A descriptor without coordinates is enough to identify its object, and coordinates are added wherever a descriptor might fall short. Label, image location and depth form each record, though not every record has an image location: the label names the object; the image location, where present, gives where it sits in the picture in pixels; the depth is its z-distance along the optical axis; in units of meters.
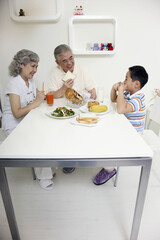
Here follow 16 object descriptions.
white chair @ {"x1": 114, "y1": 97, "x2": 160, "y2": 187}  1.54
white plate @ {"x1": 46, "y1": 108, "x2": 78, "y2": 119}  1.25
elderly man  1.76
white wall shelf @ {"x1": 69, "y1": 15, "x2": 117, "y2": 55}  2.19
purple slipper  1.60
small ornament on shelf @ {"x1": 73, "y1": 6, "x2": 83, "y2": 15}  2.09
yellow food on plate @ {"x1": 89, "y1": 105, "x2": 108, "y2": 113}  1.34
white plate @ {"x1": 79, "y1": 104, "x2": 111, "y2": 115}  1.39
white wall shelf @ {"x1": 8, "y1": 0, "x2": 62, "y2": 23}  2.06
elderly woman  1.44
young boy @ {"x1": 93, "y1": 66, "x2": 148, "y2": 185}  1.33
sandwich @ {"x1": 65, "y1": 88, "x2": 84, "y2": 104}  1.50
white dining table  0.83
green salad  1.27
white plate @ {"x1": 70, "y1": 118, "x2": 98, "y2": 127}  1.11
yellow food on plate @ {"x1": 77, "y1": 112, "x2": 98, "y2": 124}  1.15
